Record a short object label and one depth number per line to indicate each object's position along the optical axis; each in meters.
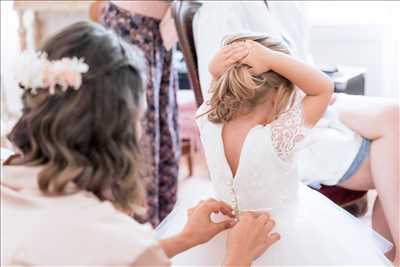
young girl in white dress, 1.32
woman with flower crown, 0.88
